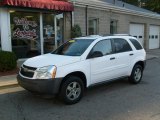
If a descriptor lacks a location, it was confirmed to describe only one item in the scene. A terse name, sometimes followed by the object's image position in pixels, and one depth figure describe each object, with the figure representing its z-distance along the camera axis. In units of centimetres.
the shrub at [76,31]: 1401
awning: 1049
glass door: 1298
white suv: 584
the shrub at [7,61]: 969
